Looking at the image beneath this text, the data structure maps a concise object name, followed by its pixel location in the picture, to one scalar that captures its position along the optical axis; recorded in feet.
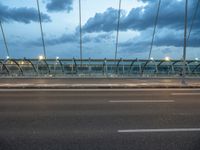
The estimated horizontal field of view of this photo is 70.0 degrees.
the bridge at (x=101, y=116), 8.36
